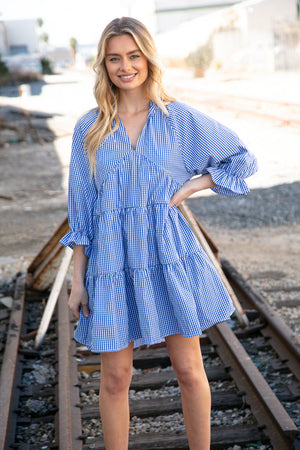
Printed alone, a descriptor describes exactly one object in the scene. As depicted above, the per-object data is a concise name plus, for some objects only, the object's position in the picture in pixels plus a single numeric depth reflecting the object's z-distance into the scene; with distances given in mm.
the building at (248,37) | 29109
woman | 2430
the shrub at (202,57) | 34219
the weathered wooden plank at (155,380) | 3933
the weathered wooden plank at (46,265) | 5320
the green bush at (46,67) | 69188
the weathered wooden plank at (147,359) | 4316
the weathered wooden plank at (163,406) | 3561
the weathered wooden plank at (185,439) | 3139
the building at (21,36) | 85356
